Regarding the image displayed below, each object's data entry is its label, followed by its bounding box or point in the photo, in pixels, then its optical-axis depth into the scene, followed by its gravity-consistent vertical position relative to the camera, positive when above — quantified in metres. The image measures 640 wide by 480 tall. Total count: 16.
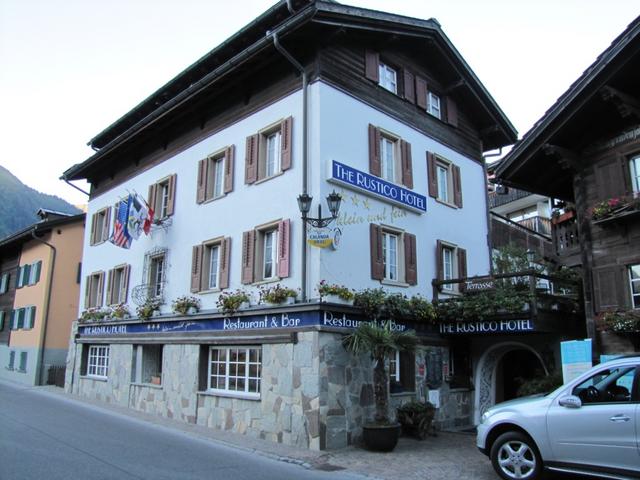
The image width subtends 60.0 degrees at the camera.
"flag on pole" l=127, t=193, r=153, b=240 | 16.84 +4.31
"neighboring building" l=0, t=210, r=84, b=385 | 24.50 +2.92
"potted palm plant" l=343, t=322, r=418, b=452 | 10.88 +0.12
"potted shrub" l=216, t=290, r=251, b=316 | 13.29 +1.47
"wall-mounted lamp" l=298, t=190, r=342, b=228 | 11.88 +3.32
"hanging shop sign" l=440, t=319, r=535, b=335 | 12.92 +0.95
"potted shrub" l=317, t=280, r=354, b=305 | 11.76 +1.51
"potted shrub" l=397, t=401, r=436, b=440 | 12.48 -1.16
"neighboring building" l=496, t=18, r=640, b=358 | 11.38 +4.46
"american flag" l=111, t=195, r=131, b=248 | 17.27 +4.18
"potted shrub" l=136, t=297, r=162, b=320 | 16.53 +1.59
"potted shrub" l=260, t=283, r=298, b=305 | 12.12 +1.50
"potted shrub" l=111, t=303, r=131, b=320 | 18.19 +1.66
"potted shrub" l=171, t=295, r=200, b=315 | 15.03 +1.56
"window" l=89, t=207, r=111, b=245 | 21.11 +5.23
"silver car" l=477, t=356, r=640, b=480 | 6.75 -0.79
